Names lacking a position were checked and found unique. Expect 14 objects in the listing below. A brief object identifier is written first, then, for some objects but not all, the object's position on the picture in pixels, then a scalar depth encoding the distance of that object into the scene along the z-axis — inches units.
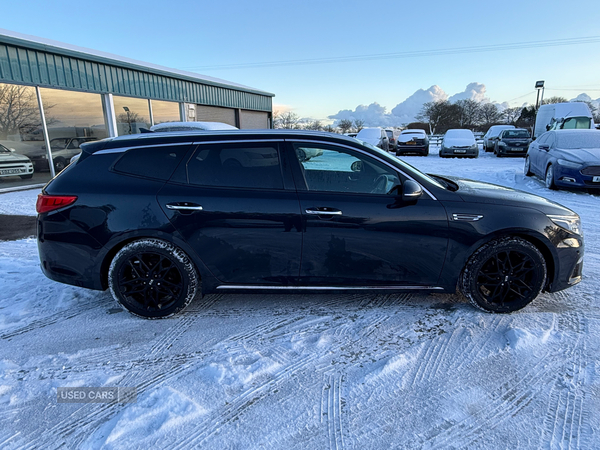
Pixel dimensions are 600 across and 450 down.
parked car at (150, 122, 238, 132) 386.6
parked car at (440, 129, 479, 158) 735.1
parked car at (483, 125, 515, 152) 879.1
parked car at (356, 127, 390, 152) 722.8
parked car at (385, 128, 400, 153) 1022.1
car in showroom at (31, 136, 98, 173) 457.1
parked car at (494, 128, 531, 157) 766.5
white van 719.7
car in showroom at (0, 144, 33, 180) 420.5
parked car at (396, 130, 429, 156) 826.8
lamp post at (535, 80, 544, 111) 1280.1
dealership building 418.9
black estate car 119.8
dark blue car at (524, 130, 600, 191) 322.0
